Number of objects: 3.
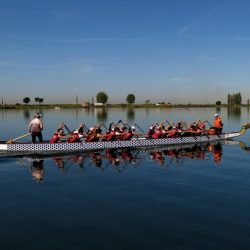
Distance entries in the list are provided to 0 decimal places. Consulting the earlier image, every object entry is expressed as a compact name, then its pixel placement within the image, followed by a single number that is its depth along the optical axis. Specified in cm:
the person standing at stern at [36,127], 2886
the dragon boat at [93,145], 2705
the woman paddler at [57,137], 2842
